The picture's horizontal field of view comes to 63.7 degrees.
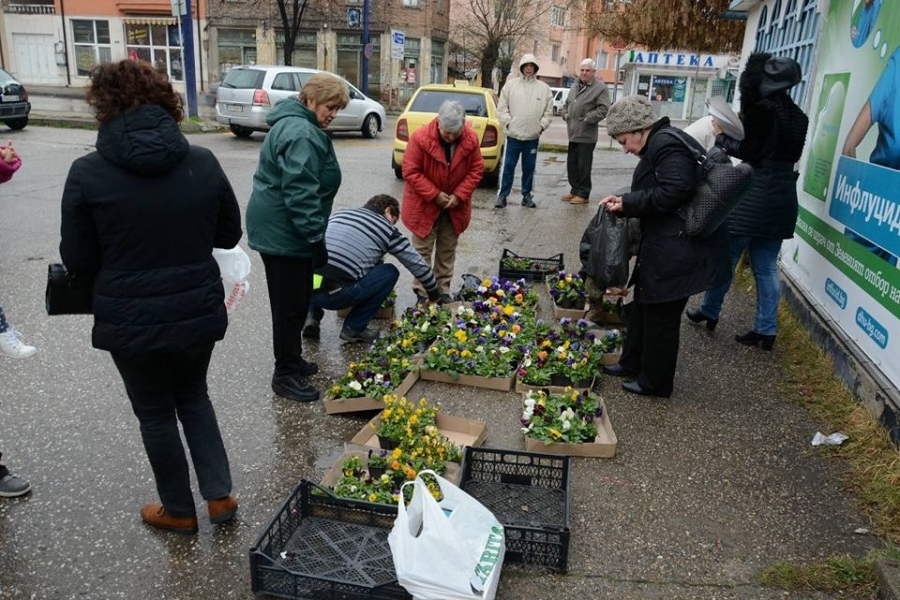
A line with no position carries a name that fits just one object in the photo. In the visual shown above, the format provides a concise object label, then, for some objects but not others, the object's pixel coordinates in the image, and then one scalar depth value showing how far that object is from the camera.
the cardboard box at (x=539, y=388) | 4.33
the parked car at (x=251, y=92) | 16.42
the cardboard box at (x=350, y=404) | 4.11
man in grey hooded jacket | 9.95
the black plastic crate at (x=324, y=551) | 2.59
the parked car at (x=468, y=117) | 11.45
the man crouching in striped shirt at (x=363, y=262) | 4.89
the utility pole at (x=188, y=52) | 18.59
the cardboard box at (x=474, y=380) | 4.51
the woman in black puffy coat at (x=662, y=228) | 3.95
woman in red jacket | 5.66
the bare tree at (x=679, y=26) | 10.10
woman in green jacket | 3.77
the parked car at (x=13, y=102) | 15.91
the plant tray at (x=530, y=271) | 6.63
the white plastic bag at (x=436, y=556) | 2.37
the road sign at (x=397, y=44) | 26.19
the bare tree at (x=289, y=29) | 29.73
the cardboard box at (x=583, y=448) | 3.74
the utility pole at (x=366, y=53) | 28.72
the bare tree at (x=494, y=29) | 39.83
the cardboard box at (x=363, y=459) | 3.27
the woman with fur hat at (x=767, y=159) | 4.70
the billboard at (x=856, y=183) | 4.05
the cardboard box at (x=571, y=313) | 5.71
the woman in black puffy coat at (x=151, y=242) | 2.49
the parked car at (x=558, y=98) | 40.96
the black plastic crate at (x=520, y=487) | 3.11
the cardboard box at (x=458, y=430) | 3.77
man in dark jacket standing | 10.12
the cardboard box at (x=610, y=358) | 4.91
